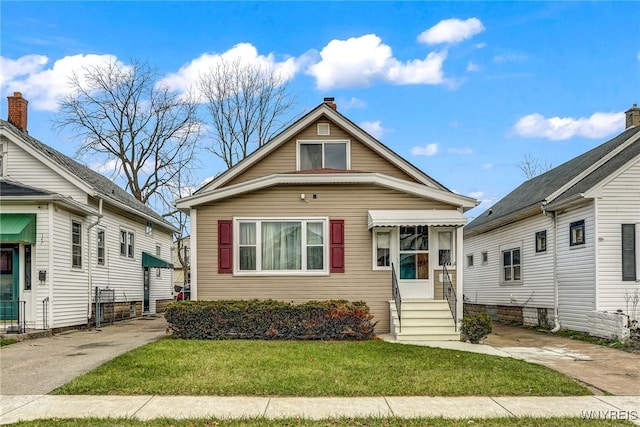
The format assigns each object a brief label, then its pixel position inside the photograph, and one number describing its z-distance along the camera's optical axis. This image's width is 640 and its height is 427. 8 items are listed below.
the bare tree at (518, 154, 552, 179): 39.86
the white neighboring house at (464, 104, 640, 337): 14.26
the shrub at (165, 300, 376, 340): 13.46
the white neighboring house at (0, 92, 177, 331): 14.69
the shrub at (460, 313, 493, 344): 12.98
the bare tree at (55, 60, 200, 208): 34.38
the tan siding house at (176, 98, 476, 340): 14.88
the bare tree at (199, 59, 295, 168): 35.53
